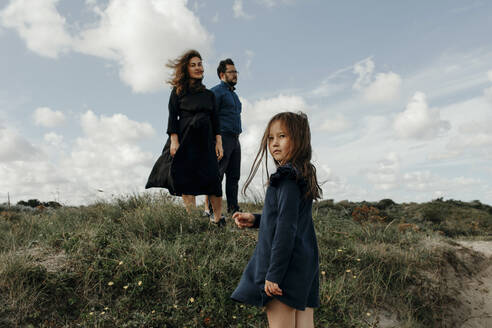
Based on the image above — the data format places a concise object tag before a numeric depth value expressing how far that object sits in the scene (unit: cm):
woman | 544
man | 657
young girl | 210
